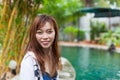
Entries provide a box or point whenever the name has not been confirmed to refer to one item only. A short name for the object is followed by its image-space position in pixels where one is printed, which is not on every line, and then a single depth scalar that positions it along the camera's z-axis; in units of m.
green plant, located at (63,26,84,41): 11.00
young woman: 0.84
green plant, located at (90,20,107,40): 10.38
